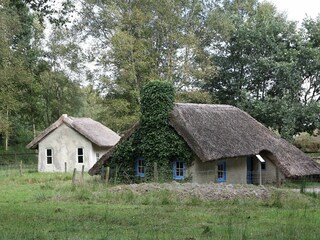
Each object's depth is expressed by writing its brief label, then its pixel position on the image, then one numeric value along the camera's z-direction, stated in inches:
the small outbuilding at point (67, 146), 1724.9
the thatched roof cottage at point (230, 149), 1154.7
